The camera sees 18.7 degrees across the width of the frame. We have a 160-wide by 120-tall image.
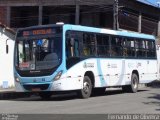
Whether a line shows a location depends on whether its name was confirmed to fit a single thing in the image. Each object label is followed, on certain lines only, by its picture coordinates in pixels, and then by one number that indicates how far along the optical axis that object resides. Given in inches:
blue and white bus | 754.8
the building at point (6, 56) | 1098.7
